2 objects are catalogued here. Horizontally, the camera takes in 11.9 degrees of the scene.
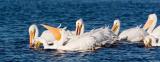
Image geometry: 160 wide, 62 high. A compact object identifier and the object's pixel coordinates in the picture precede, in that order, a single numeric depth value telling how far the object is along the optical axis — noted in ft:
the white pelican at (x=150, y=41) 94.48
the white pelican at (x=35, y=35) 94.43
